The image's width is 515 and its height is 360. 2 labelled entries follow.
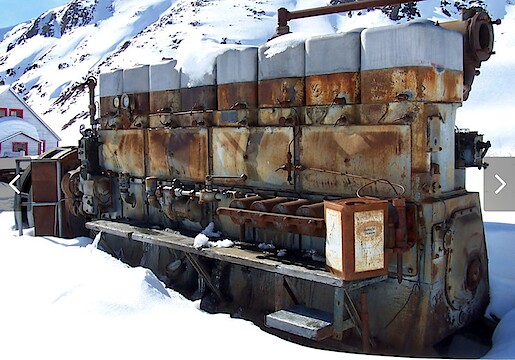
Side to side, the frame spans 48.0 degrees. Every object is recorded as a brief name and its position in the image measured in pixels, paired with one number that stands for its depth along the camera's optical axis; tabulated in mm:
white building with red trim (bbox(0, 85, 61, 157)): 32172
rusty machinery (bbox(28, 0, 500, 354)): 5582
